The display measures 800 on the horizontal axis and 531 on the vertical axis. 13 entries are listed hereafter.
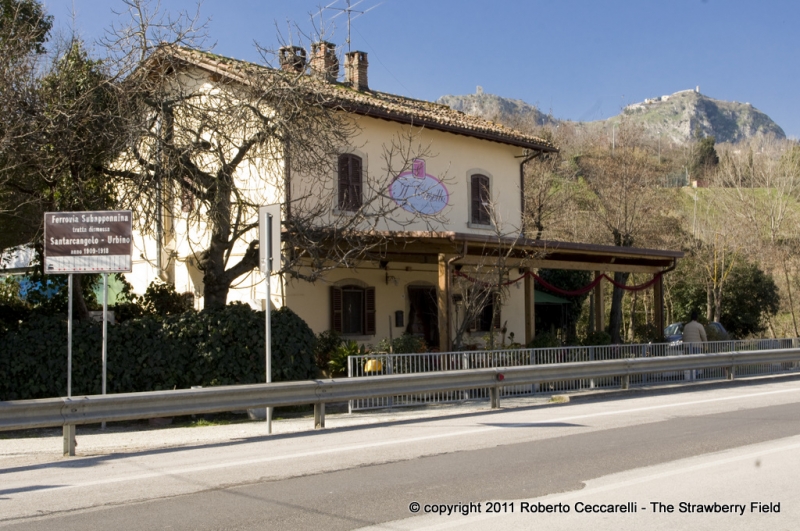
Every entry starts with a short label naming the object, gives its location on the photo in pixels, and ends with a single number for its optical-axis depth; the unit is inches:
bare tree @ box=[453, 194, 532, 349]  677.3
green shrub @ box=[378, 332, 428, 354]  640.9
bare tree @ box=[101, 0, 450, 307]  577.9
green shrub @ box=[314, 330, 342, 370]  677.3
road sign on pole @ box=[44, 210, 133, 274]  462.9
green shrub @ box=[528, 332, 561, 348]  752.3
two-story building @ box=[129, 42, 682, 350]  676.7
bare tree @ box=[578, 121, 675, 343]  1093.8
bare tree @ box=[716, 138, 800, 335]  1258.0
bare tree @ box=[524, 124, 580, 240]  1119.6
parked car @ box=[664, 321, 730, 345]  952.3
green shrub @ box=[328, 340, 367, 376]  632.4
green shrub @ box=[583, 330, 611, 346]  804.6
